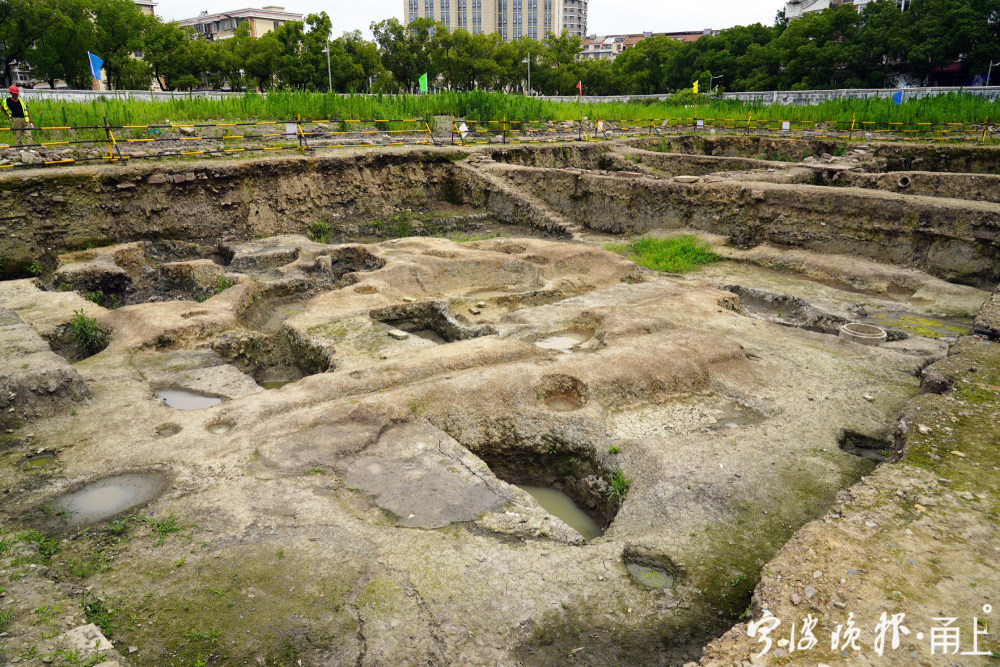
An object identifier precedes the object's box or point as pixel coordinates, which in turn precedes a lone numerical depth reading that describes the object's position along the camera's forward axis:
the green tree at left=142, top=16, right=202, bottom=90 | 35.75
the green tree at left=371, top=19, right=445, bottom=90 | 48.22
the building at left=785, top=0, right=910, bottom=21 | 60.71
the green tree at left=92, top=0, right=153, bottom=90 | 32.50
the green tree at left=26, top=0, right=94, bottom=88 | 30.11
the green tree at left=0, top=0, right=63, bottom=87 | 28.89
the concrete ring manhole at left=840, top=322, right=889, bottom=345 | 8.92
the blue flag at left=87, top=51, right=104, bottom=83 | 15.72
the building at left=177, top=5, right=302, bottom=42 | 77.00
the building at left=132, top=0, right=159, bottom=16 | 67.03
